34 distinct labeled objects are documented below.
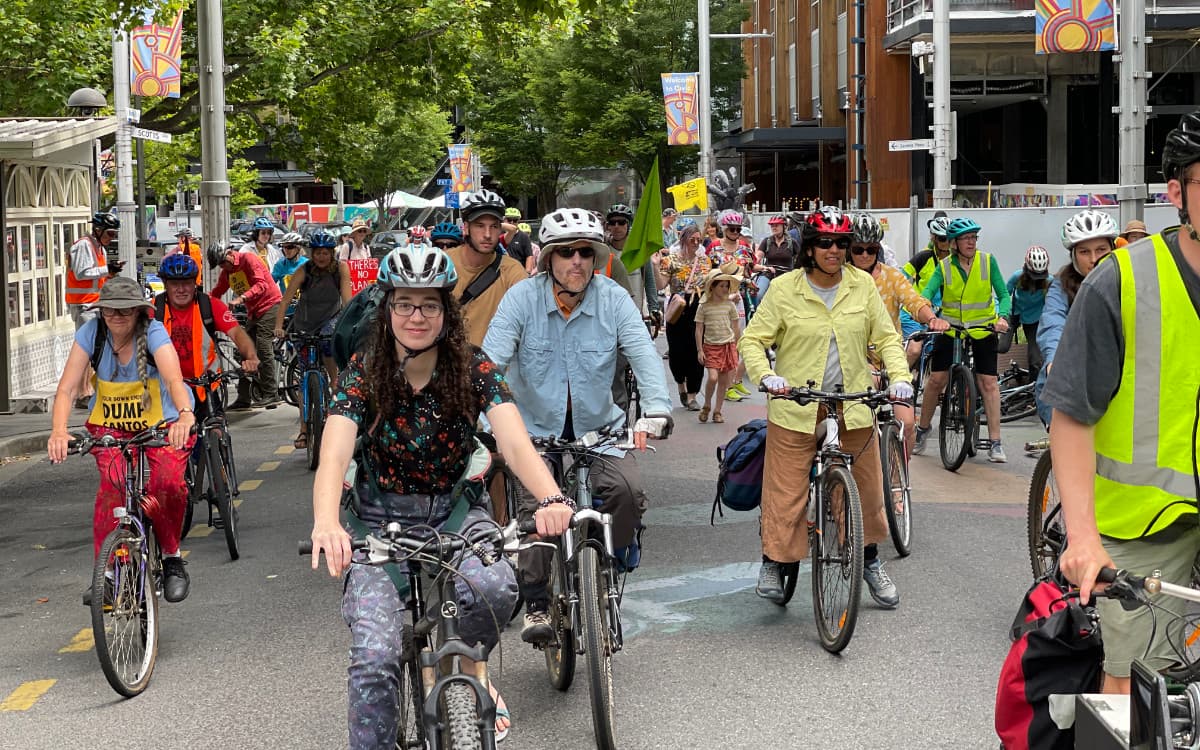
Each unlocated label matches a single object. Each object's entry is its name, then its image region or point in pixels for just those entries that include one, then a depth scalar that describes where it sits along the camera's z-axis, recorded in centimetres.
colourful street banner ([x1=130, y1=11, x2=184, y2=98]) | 2050
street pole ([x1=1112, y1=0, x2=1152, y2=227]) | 1716
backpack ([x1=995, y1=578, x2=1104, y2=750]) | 369
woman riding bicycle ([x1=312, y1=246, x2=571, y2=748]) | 446
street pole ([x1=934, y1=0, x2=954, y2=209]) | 2645
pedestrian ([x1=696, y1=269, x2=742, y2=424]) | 1549
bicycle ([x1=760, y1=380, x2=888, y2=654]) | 686
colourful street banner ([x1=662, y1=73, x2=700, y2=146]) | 3938
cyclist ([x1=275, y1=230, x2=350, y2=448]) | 1323
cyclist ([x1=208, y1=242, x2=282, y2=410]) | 1669
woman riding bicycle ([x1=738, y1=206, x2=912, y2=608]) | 745
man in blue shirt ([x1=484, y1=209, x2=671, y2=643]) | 665
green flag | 1066
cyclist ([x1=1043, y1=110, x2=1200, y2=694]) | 362
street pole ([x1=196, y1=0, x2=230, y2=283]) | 1891
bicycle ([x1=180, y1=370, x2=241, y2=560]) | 941
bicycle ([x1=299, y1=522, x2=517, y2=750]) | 397
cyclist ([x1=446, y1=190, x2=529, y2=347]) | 852
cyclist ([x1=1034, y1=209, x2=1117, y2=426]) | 822
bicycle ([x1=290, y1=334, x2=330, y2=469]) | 1270
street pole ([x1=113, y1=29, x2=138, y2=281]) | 2092
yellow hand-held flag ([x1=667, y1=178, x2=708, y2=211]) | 3133
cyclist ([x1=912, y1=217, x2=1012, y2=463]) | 1176
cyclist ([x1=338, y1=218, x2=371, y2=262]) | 2562
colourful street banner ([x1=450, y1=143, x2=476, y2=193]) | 4925
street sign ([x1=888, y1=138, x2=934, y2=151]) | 2366
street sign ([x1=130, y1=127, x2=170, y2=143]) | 1870
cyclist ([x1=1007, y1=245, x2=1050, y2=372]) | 1344
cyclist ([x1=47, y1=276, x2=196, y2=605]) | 743
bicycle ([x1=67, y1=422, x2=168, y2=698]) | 650
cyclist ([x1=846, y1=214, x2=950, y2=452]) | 959
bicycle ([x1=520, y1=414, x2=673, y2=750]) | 549
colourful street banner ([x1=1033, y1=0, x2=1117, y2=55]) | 2194
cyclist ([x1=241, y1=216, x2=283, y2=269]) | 2384
